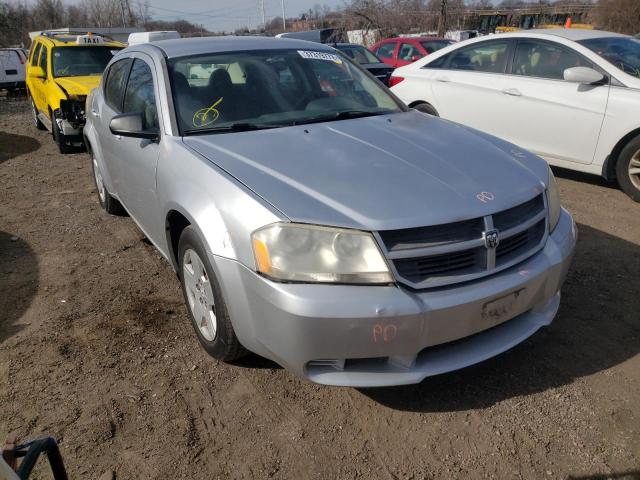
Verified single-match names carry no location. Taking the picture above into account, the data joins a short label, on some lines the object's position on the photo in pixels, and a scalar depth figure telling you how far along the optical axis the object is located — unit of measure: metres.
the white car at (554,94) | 5.24
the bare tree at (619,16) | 28.73
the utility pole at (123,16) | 52.16
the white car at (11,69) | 18.67
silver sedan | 2.18
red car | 13.11
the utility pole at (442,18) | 26.64
